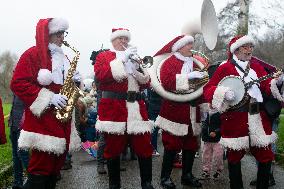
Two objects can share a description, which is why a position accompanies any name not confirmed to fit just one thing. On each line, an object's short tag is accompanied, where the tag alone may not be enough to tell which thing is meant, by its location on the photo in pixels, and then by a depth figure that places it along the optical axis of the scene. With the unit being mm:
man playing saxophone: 3064
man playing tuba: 4322
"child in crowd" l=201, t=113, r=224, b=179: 4758
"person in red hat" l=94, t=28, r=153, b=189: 3899
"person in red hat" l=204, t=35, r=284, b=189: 3669
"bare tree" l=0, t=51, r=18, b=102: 43271
